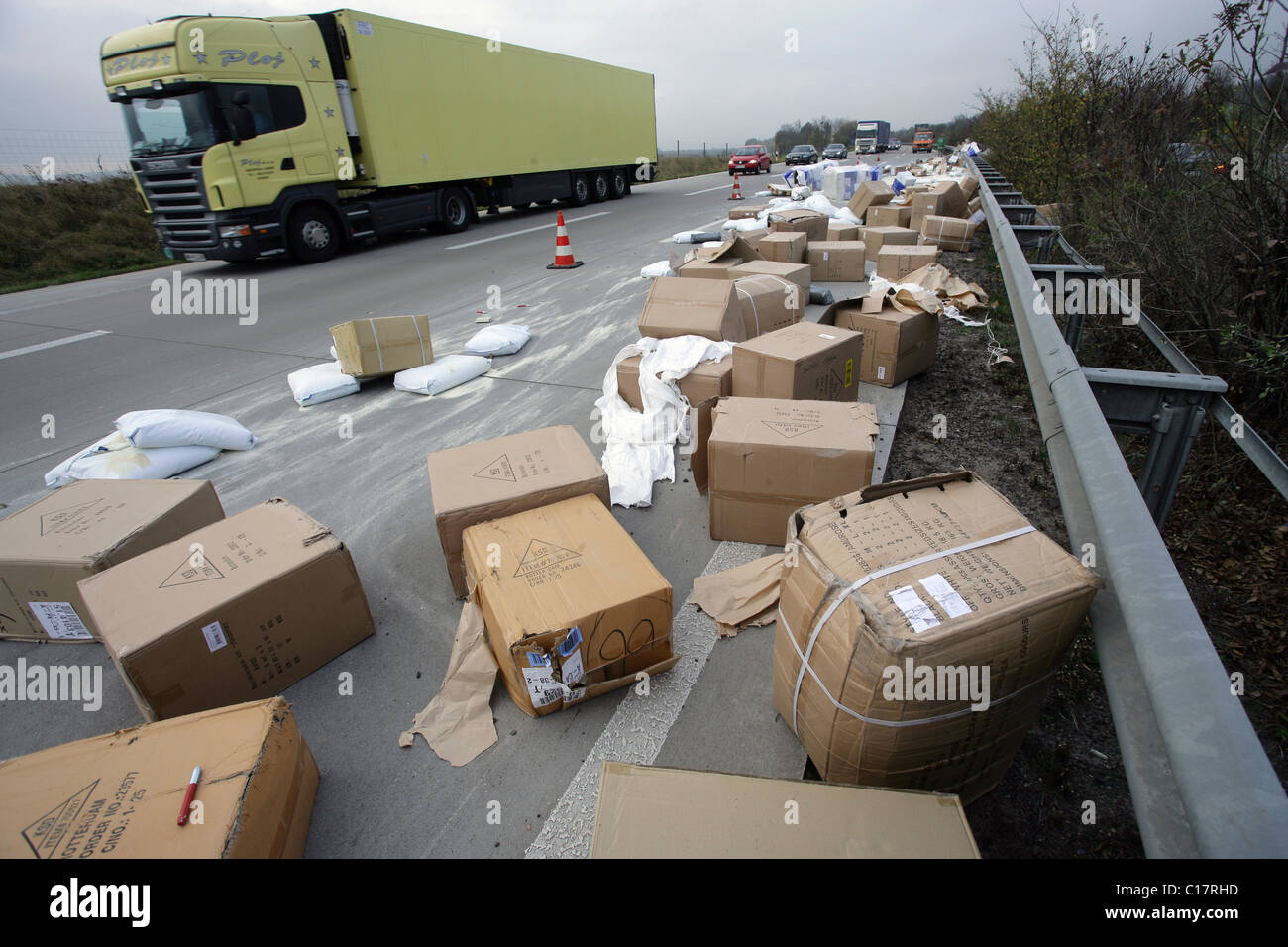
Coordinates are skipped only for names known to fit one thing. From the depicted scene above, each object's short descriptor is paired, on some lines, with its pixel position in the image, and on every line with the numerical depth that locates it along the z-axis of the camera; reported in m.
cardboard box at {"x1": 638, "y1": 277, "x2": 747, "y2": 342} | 4.41
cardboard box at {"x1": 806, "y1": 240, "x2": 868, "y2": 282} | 7.72
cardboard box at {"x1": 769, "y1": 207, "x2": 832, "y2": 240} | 8.49
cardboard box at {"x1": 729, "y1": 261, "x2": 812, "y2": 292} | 5.65
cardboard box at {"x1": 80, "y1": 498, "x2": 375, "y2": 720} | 2.03
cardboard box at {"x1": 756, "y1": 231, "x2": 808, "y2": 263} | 7.15
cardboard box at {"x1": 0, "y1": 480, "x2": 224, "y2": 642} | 2.45
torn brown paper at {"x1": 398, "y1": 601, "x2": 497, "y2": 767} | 2.11
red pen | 1.51
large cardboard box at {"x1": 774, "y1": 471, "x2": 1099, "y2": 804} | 1.44
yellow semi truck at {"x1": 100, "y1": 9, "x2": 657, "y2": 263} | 8.77
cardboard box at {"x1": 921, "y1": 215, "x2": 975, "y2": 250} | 9.31
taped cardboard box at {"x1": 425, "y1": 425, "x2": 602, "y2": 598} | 2.60
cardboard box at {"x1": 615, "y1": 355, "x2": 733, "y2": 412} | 3.89
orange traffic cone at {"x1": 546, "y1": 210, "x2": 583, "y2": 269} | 9.03
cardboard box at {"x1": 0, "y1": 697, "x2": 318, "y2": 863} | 1.47
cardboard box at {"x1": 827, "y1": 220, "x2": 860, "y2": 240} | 8.79
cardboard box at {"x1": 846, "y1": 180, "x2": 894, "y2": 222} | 11.33
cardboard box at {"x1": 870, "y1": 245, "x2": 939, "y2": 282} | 7.23
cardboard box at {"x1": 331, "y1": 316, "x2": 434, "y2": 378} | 4.98
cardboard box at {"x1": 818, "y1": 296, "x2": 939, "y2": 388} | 4.53
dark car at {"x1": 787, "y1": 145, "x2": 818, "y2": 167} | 32.09
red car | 26.89
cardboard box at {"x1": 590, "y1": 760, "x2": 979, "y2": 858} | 1.34
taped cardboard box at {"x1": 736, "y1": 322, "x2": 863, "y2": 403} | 3.52
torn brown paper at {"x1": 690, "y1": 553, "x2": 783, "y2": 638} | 2.56
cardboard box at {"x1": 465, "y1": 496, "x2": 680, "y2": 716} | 2.05
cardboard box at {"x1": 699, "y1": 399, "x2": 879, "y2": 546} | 2.71
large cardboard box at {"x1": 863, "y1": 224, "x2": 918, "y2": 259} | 8.62
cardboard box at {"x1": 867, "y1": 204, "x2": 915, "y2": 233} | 10.09
